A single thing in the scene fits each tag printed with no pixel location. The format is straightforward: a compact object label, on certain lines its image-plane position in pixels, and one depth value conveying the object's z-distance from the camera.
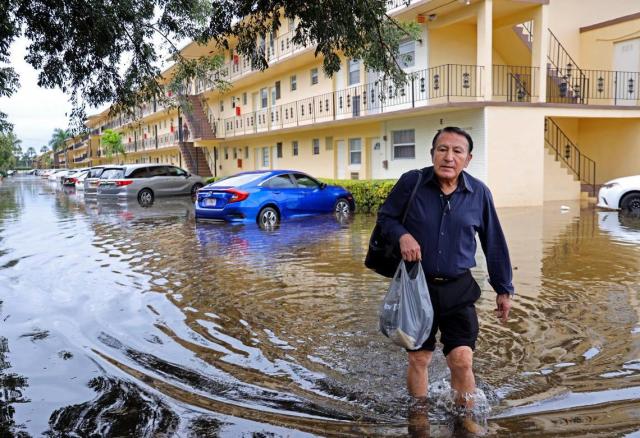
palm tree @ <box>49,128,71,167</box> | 141.43
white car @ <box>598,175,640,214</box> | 16.20
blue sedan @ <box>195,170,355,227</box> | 14.78
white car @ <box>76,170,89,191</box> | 37.67
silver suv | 25.11
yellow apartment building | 18.58
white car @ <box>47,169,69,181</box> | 58.77
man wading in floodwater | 3.63
